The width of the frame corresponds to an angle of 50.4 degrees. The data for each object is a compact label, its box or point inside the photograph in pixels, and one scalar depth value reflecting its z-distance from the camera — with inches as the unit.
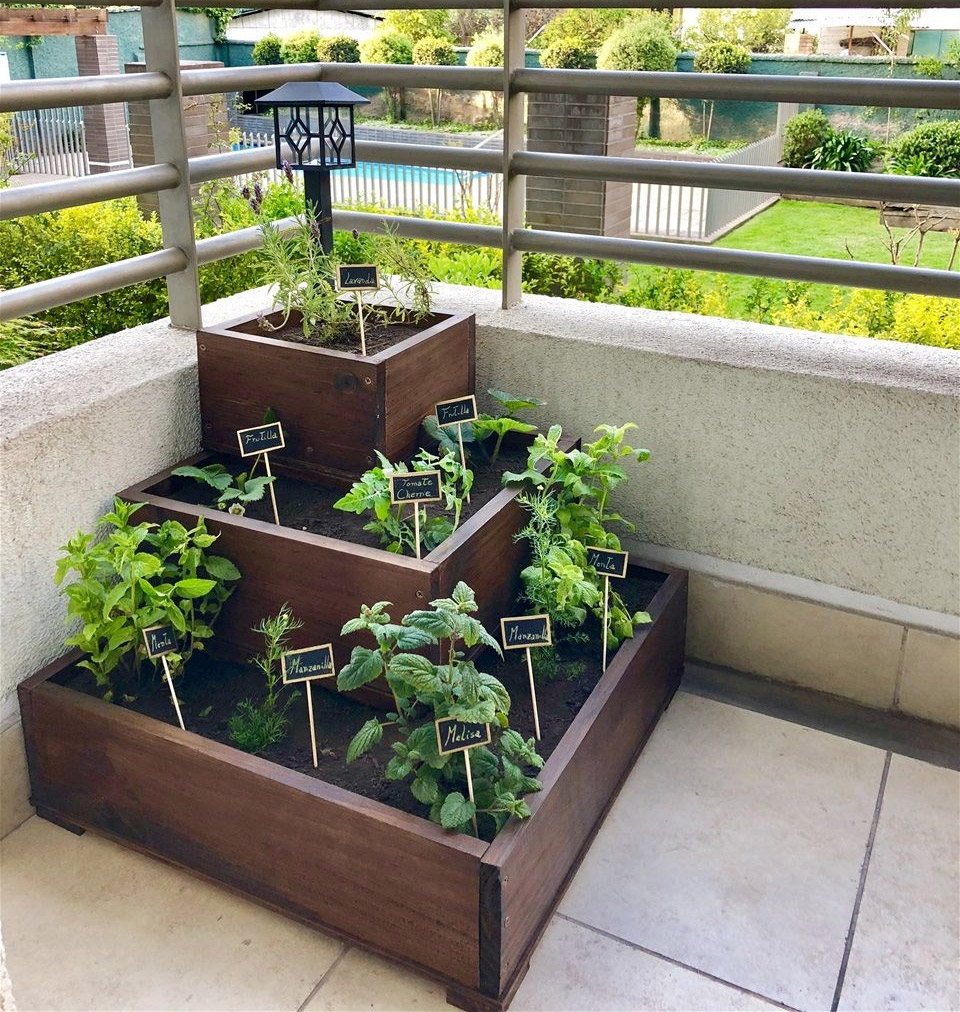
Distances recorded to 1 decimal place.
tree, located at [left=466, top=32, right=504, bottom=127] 557.1
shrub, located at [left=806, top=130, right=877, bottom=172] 326.0
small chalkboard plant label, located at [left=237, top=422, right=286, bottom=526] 97.9
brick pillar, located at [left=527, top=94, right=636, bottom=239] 309.5
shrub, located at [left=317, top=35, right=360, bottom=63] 853.8
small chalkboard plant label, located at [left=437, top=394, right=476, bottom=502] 104.0
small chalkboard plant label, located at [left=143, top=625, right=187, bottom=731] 87.0
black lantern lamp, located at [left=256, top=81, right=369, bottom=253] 100.8
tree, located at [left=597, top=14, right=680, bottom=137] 605.3
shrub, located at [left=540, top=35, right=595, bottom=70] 390.9
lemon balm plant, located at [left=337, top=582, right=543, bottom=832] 75.9
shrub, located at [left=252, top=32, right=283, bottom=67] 840.9
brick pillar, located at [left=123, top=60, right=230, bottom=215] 295.3
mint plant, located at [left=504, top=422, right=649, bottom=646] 98.9
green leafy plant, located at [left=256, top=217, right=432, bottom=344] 106.0
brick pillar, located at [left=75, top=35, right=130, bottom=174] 604.7
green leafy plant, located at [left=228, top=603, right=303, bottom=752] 89.2
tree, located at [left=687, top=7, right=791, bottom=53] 689.6
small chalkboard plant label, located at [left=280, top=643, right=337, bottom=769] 84.1
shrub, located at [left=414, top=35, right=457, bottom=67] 725.3
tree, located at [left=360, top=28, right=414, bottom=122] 772.0
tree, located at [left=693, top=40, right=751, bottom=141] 606.2
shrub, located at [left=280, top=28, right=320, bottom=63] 824.9
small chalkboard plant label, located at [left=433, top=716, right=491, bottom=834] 76.0
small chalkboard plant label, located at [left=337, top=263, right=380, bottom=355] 100.3
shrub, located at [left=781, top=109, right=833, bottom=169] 382.0
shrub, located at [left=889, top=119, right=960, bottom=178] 281.0
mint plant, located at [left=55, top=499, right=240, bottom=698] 86.8
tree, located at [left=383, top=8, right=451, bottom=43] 788.0
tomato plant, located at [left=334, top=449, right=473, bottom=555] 91.2
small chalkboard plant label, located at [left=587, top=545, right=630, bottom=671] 98.7
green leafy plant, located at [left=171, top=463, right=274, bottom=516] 97.4
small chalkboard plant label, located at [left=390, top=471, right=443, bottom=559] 88.7
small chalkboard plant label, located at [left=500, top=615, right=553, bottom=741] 89.2
